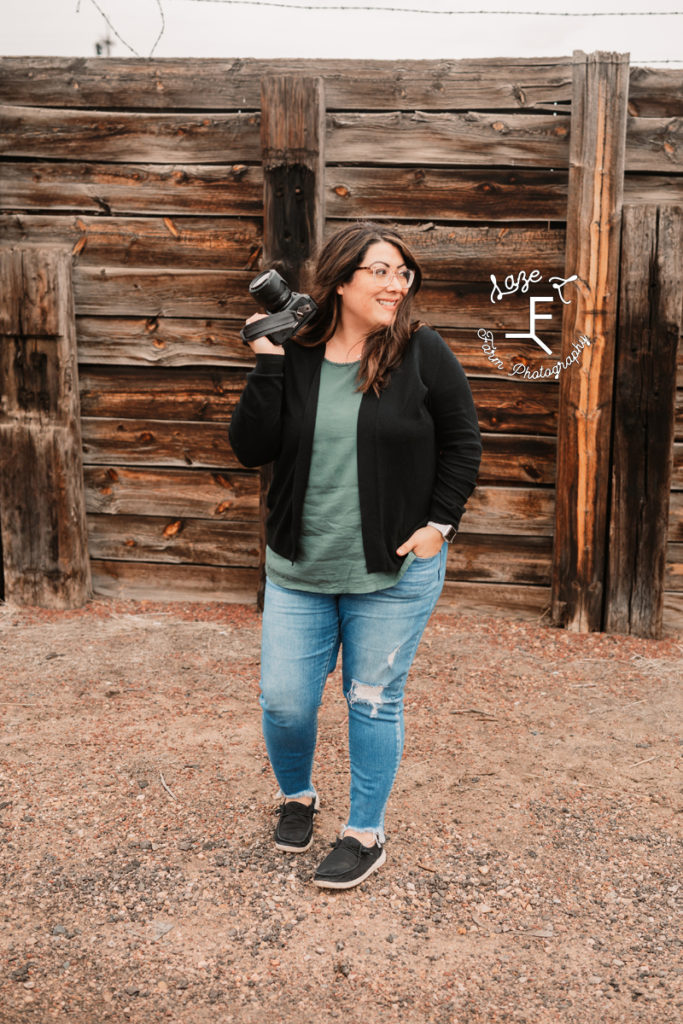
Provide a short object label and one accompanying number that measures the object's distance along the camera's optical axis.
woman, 2.76
